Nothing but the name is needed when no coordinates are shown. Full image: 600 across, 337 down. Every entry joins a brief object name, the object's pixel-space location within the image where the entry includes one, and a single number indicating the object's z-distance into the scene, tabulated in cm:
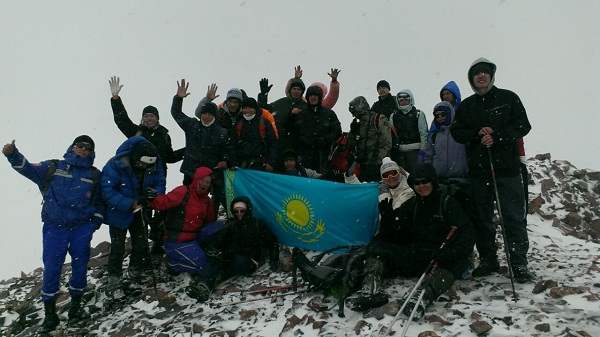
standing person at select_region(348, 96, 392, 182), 884
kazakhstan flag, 789
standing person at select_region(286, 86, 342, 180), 940
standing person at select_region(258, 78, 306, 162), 998
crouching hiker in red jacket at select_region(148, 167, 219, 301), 777
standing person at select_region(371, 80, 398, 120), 1073
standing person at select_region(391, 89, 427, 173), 915
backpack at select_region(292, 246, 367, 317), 608
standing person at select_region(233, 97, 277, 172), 908
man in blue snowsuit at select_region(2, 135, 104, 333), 687
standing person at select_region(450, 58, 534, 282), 605
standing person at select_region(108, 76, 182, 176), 856
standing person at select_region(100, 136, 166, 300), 734
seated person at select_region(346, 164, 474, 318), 562
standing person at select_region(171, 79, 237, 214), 862
